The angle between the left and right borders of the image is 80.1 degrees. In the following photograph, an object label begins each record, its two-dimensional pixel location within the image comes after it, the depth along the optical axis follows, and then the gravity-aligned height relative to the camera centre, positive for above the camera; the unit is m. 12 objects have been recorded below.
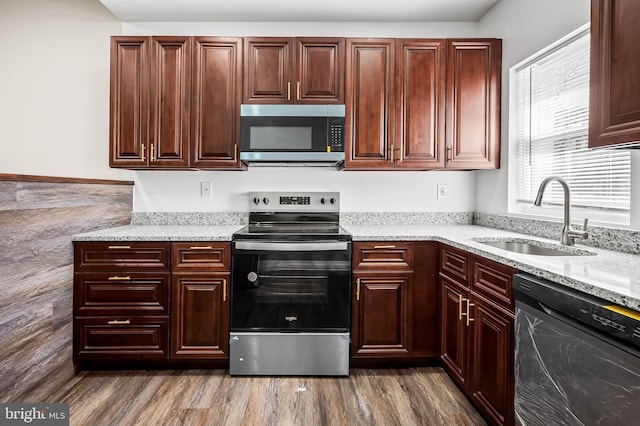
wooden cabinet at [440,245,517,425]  1.67 -0.63
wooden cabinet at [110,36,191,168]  2.66 +0.75
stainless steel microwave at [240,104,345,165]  2.63 +0.51
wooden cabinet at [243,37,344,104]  2.68 +0.96
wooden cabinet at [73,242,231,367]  2.39 -0.60
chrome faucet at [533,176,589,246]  1.87 -0.05
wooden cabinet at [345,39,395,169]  2.70 +0.79
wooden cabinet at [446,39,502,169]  2.73 +0.75
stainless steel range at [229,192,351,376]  2.38 -0.63
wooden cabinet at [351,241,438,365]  2.46 -0.61
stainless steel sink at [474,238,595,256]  1.87 -0.22
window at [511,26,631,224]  1.90 +0.42
